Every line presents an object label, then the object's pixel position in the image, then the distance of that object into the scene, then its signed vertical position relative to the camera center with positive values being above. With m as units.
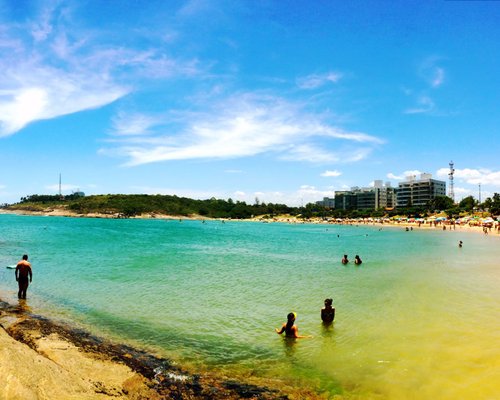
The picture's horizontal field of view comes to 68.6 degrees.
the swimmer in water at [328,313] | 13.88 -3.91
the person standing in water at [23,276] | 16.68 -3.13
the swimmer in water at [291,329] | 12.27 -4.01
